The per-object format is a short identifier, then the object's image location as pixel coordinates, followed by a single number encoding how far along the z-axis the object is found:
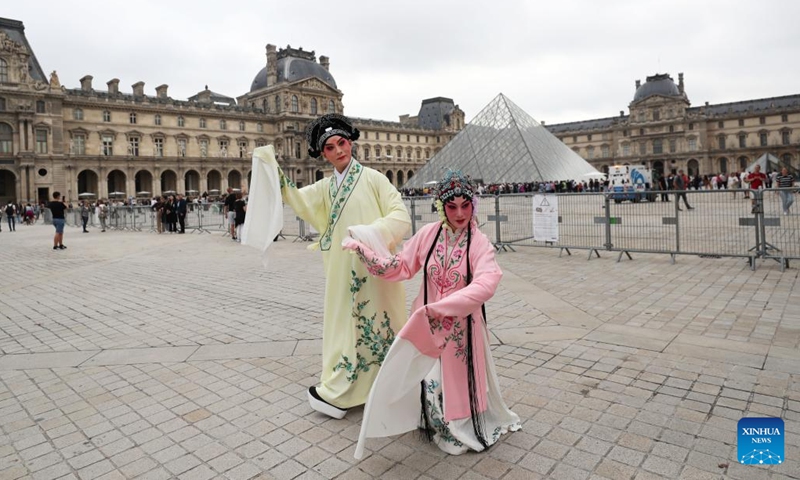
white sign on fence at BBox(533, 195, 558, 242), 9.17
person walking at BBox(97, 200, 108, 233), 21.62
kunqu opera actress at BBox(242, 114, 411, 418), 2.87
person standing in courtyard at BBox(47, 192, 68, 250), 12.85
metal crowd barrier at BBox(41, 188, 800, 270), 7.31
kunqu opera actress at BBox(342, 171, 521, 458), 2.24
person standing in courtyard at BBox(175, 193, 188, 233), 18.22
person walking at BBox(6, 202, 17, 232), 22.32
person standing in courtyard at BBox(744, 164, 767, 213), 13.05
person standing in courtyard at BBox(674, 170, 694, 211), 20.08
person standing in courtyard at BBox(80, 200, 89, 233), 20.75
